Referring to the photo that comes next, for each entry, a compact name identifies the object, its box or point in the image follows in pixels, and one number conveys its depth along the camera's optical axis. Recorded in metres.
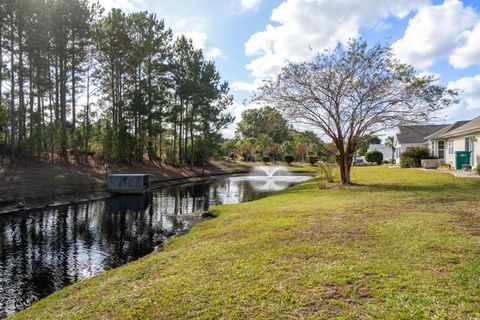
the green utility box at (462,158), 22.44
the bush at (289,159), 59.00
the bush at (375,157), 47.78
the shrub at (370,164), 47.99
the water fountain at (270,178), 28.27
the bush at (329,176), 21.58
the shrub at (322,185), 19.23
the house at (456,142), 21.73
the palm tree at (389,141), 58.03
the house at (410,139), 37.25
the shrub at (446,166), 25.10
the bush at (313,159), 55.62
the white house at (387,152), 69.26
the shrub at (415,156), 29.36
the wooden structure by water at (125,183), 24.23
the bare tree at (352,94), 17.08
